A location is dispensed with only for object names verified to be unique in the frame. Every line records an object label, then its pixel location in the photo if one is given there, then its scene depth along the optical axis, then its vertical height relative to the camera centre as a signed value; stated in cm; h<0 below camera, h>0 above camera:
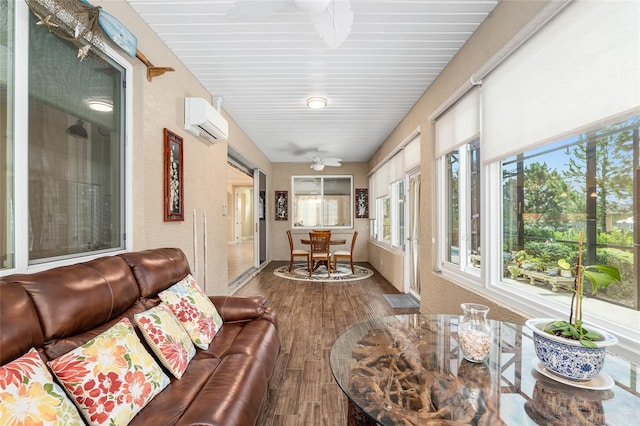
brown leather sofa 98 -46
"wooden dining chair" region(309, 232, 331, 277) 544 -68
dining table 559 -101
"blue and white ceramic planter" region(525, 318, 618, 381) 92 -49
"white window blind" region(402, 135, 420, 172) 382 +88
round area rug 543 -125
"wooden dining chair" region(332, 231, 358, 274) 593 -90
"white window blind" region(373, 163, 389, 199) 567 +73
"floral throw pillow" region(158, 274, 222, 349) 166 -61
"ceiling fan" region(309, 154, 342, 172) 606 +116
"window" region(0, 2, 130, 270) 128 +33
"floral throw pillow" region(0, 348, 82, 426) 76 -53
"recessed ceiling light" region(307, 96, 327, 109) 344 +142
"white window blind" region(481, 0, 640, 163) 119 +72
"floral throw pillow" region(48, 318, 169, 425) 97 -61
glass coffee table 82 -60
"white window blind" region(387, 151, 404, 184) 465 +84
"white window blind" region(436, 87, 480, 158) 233 +85
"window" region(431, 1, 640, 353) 123 +29
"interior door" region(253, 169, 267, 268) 629 -4
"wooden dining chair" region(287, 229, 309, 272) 591 -84
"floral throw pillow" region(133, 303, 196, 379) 135 -63
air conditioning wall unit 267 +96
